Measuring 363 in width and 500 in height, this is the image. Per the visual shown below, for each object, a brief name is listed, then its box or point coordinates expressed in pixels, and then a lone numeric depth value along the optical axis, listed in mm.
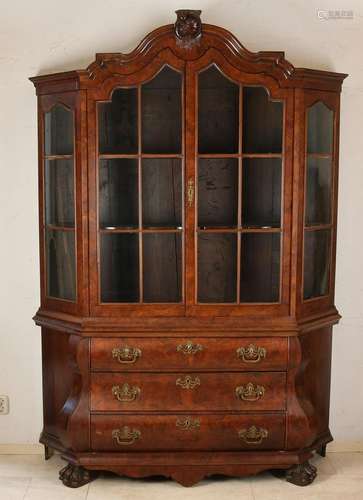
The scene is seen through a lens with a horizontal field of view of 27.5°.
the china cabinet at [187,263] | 3135
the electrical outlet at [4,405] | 3645
